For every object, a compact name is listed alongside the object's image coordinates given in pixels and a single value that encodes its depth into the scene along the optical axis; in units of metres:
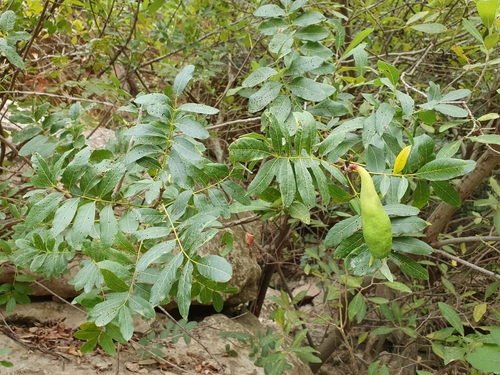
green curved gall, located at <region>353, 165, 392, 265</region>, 0.83
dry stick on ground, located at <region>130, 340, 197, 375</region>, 2.01
